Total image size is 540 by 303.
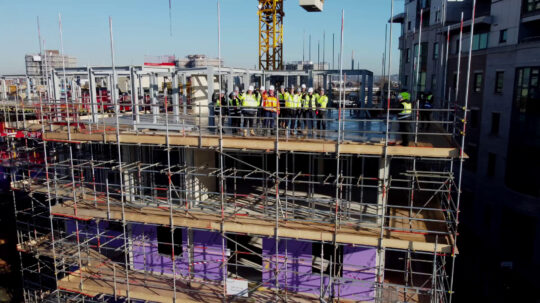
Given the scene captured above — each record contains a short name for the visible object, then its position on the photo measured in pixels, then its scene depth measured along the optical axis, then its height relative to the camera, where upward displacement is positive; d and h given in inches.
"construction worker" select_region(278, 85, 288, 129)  514.7 -18.8
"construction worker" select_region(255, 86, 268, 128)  526.0 -14.4
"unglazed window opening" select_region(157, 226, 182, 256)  538.6 -202.1
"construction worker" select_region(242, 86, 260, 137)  510.3 -17.5
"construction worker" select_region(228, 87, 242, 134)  508.9 -25.7
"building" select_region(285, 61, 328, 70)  1367.6 +101.5
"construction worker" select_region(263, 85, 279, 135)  490.3 -16.7
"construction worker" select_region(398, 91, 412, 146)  402.3 -27.8
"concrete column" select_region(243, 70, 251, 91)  666.8 +17.1
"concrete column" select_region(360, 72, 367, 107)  661.9 -4.6
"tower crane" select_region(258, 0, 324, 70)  1243.8 +185.4
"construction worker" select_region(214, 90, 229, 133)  540.1 -26.9
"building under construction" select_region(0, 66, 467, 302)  424.2 -147.8
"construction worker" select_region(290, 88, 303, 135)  509.4 -20.3
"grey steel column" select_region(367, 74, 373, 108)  666.8 +2.8
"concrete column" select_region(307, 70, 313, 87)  705.0 +19.7
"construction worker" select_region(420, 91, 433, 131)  521.1 -29.7
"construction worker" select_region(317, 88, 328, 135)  514.3 -16.5
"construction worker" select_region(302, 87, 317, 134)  523.5 -15.3
